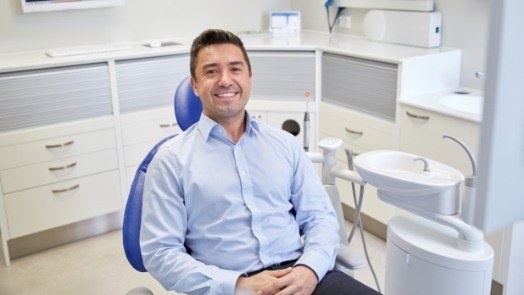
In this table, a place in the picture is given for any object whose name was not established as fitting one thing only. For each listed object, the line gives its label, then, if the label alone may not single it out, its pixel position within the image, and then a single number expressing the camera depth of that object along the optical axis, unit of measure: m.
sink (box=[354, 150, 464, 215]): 1.74
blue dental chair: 1.61
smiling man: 1.56
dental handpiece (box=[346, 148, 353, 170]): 1.88
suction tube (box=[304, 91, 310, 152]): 1.97
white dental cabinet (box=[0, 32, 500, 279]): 2.81
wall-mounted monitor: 3.09
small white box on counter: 3.03
